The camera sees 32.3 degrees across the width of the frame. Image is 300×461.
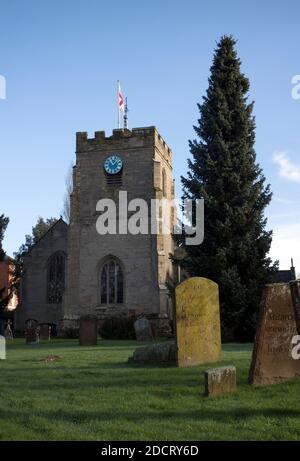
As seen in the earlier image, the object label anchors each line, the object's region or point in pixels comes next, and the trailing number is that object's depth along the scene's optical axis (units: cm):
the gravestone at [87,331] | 1991
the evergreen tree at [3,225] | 3406
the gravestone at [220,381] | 725
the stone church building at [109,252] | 3162
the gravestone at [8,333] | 2989
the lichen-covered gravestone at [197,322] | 1086
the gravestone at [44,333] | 2695
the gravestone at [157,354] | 1107
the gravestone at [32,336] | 2319
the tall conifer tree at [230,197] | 2314
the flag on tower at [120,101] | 3596
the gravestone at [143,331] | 2378
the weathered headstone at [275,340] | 809
